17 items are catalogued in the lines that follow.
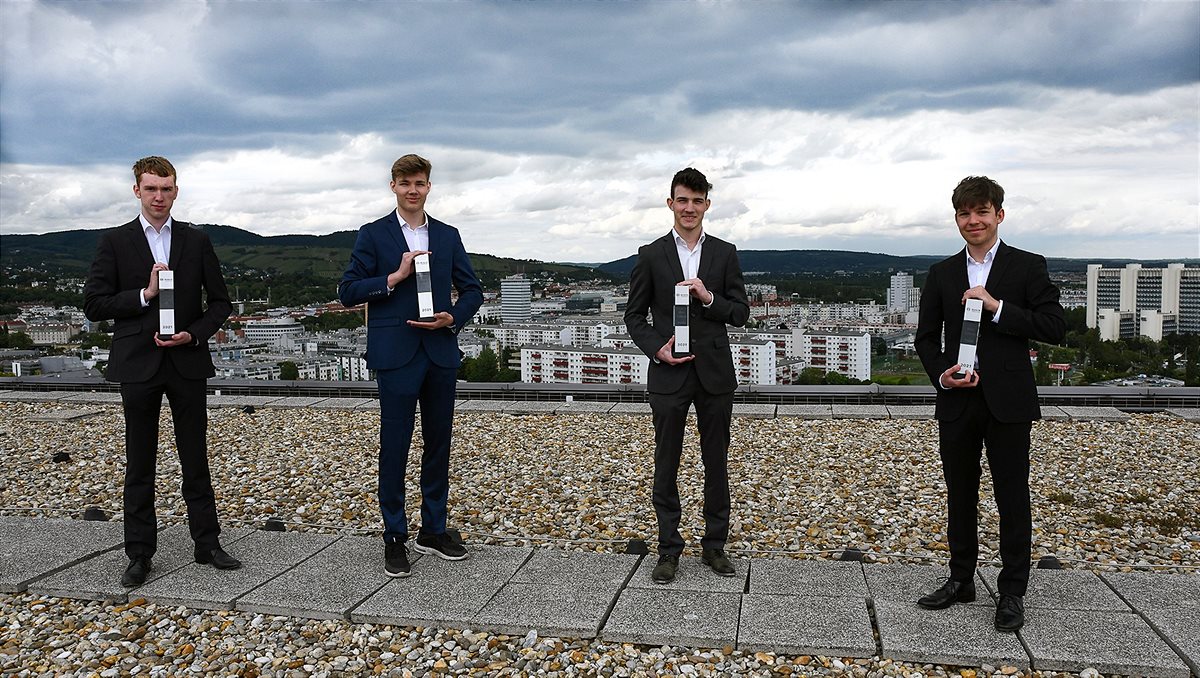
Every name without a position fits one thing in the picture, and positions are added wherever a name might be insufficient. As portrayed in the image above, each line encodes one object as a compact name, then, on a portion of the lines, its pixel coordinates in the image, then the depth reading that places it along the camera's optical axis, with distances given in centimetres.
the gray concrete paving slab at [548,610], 344
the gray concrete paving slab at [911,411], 928
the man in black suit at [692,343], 383
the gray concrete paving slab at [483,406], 1034
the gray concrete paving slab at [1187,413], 909
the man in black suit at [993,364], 323
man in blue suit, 396
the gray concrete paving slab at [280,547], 435
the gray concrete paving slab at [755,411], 952
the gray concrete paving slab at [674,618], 333
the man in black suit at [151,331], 390
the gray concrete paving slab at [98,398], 1164
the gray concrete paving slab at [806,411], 947
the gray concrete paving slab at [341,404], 1068
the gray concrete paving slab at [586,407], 1002
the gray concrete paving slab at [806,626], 322
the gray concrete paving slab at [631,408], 993
